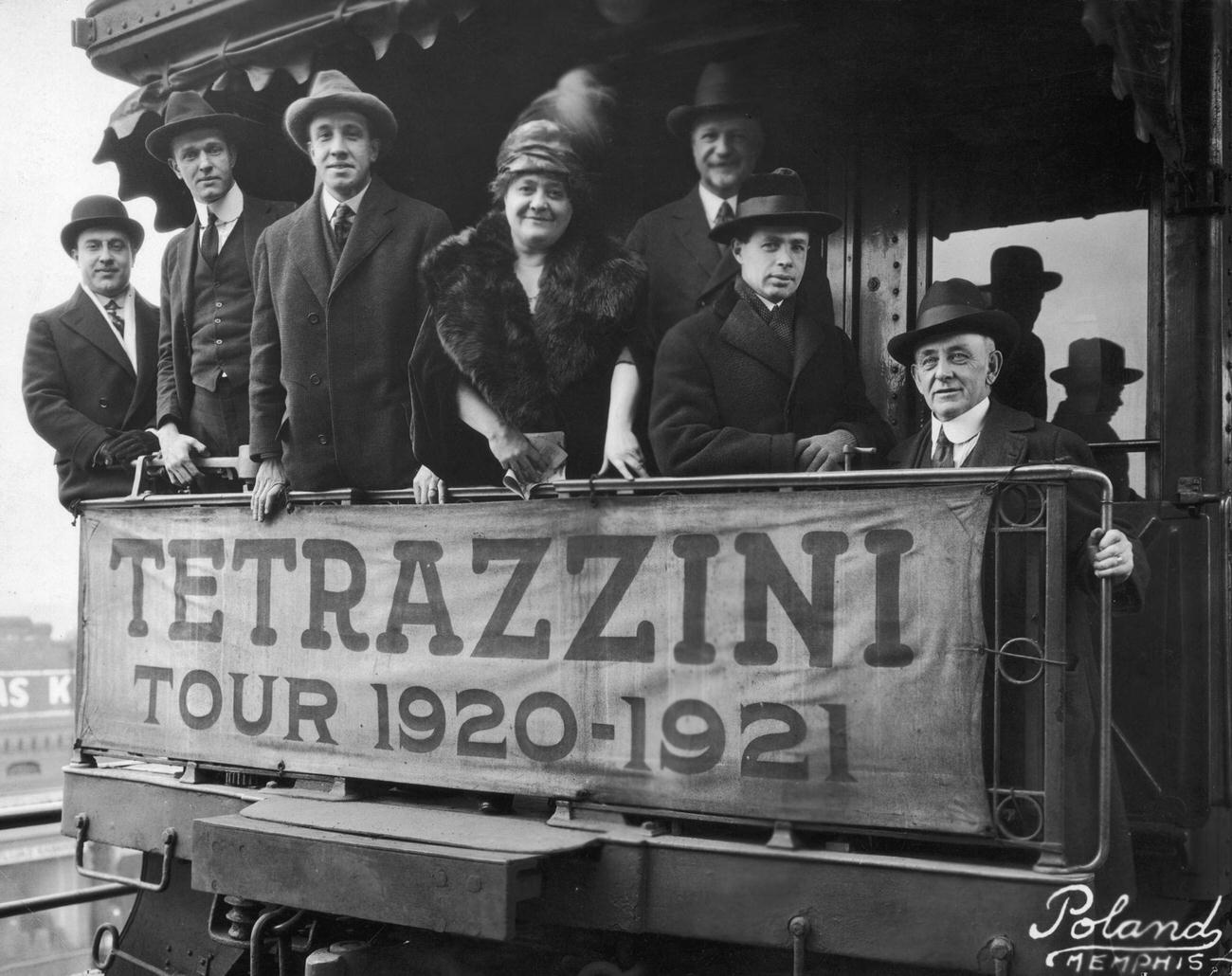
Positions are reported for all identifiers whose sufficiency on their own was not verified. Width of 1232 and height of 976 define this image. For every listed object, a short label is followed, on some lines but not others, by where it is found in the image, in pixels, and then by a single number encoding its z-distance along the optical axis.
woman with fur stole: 4.79
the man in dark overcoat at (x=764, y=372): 4.39
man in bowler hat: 6.46
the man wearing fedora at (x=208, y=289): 5.94
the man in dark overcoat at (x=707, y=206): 4.68
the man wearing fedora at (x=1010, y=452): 3.50
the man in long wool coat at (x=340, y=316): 5.27
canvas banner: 3.62
